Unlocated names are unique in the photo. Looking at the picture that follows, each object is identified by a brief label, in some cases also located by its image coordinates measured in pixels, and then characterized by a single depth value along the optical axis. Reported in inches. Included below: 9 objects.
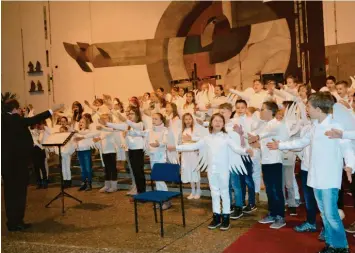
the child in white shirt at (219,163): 193.8
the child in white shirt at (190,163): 250.1
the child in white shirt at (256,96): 304.8
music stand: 249.1
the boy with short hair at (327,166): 144.5
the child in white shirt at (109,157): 313.3
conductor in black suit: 222.2
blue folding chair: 188.5
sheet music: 251.0
